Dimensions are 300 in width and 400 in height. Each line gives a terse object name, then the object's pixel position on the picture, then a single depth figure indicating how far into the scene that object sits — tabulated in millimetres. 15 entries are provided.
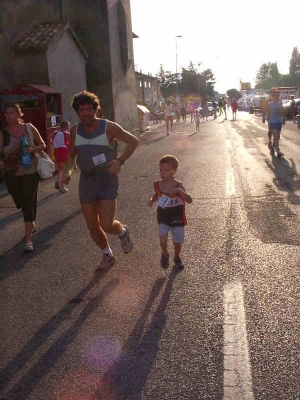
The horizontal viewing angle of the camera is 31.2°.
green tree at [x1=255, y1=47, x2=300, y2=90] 148750
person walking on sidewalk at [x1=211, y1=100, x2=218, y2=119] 50719
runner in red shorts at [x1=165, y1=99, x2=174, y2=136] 28269
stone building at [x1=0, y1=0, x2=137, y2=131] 17797
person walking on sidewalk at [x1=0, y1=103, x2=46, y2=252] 6504
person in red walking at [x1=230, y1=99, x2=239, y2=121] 43119
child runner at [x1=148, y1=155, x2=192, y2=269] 5422
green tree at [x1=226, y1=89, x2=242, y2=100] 138938
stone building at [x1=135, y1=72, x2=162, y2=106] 76031
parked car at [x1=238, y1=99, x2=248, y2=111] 80388
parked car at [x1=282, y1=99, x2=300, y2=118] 39241
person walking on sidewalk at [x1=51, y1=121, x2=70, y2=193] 11344
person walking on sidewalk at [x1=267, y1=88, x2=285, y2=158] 14672
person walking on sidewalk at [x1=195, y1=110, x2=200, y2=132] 29766
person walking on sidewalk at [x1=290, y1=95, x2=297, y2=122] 37625
